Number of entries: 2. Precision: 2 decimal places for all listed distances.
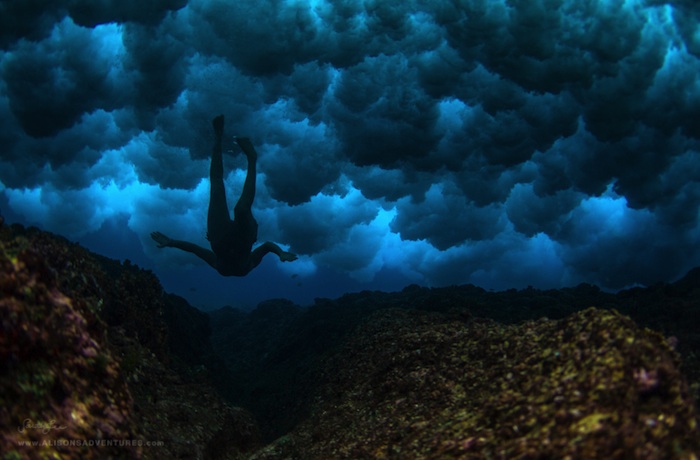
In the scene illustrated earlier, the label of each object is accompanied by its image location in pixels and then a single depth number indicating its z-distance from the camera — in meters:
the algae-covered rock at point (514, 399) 3.80
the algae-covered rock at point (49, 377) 4.41
